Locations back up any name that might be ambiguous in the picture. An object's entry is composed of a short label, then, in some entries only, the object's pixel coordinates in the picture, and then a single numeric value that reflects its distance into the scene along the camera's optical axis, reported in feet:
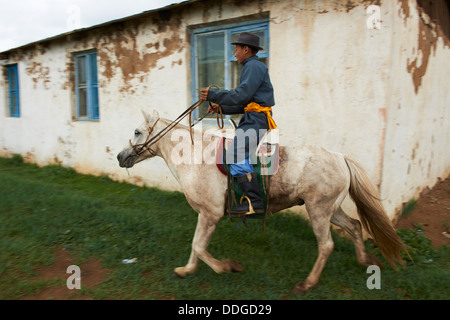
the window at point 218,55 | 17.46
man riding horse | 10.36
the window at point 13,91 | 33.24
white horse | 10.64
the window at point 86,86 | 25.96
